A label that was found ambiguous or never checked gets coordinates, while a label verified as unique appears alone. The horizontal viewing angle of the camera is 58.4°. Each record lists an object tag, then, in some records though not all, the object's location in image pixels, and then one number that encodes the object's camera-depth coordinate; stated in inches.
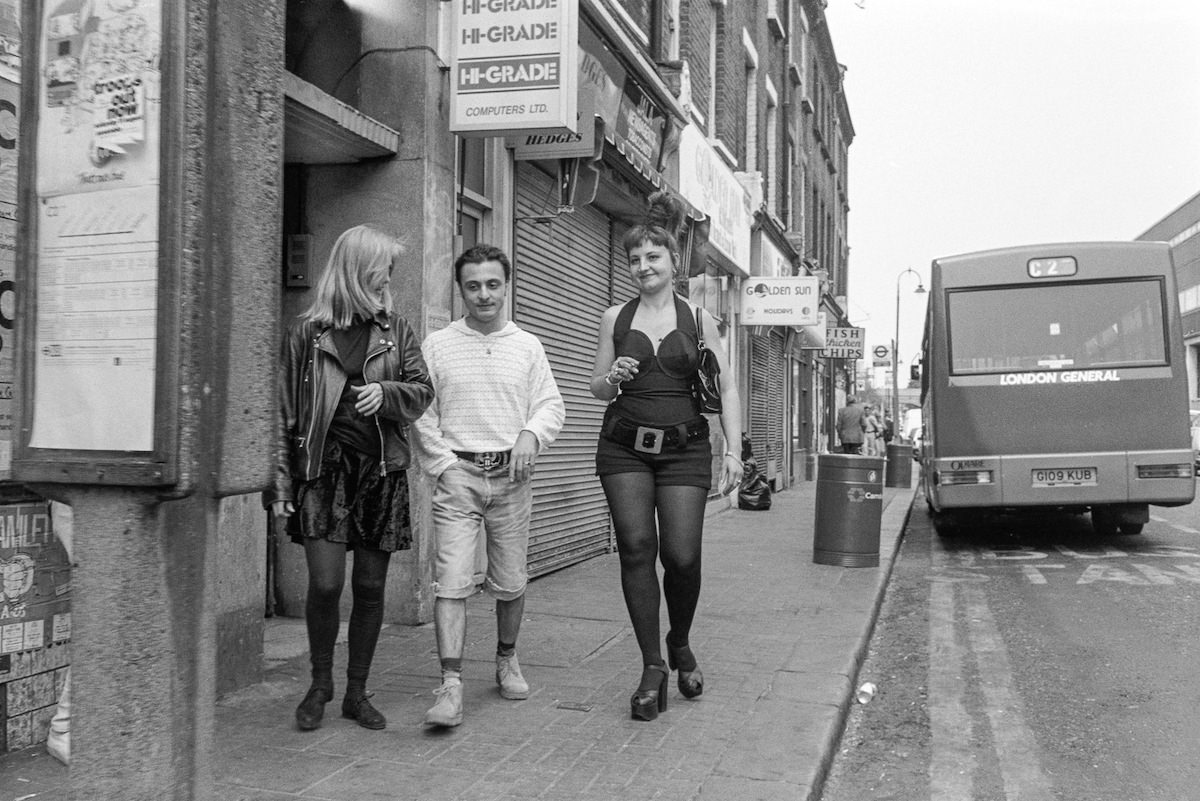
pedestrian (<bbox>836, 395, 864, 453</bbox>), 889.5
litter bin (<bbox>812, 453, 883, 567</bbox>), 350.6
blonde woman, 146.3
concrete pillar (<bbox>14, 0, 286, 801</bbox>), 81.0
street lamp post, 1696.6
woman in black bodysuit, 167.2
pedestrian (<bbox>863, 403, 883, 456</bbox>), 1265.5
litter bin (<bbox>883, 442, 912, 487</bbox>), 869.8
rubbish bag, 584.7
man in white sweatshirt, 161.9
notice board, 80.6
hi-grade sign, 239.9
